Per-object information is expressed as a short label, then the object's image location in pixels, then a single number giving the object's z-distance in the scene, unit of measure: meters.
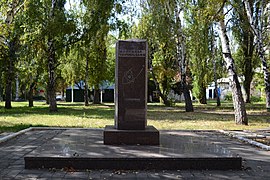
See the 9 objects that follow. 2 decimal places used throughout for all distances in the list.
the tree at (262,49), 20.65
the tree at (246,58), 31.47
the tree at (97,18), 19.86
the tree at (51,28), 18.92
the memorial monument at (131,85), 7.15
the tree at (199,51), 19.36
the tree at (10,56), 19.84
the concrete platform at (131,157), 5.71
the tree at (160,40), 21.95
